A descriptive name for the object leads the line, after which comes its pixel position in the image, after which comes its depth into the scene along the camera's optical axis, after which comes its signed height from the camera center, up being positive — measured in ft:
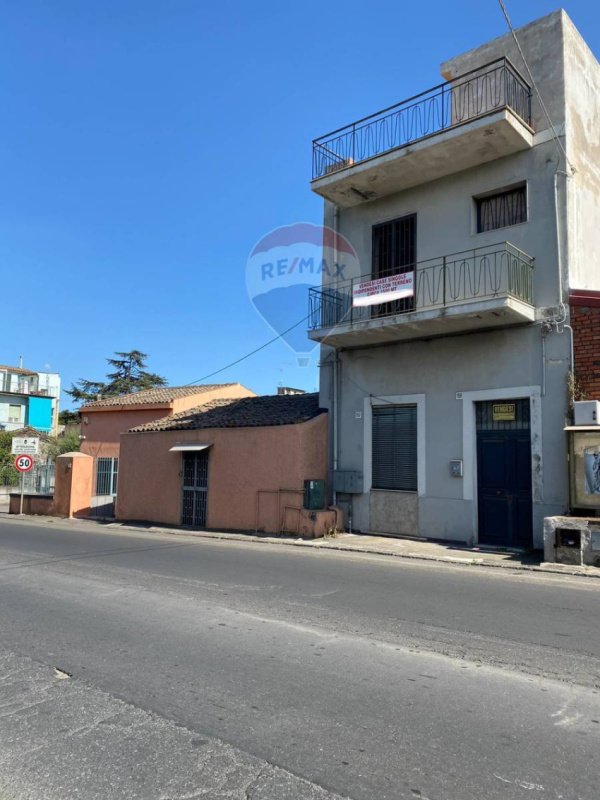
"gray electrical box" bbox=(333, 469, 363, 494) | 48.26 -0.76
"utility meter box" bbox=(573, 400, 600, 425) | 34.91 +3.79
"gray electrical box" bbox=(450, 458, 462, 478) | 42.06 +0.41
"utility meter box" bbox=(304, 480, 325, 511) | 47.57 -1.89
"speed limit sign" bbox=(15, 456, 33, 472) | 72.79 +0.41
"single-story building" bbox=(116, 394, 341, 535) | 49.03 +0.36
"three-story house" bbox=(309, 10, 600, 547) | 39.37 +12.73
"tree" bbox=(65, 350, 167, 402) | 179.22 +26.28
